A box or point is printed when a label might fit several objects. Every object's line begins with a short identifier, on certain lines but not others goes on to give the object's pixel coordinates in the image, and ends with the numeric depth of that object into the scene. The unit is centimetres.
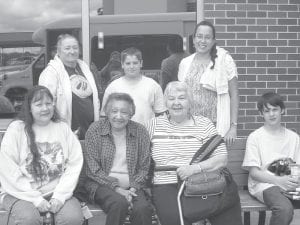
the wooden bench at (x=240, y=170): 527
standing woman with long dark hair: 508
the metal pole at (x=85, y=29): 640
